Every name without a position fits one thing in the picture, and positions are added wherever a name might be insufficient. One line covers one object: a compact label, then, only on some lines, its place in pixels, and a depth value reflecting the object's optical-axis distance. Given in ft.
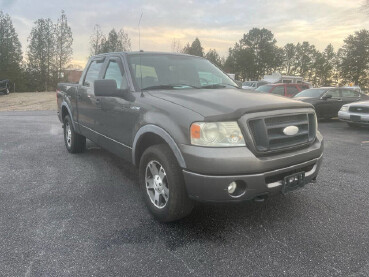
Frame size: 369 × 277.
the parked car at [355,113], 31.22
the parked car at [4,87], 105.20
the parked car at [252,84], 103.15
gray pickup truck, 8.52
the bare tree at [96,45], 167.88
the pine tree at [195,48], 256.73
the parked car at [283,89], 44.71
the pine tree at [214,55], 301.84
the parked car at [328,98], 38.52
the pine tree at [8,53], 171.94
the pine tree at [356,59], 215.31
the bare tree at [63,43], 178.40
